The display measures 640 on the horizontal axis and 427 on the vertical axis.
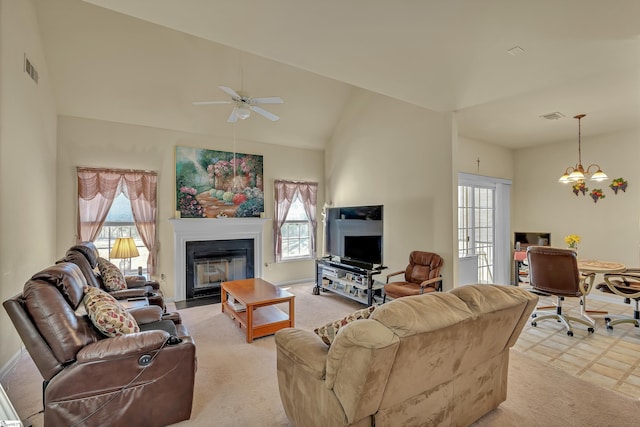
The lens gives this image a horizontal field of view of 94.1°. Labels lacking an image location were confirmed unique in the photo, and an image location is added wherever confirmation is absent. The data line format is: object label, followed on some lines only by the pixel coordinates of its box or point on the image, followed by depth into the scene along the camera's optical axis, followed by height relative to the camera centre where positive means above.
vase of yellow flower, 4.88 -0.45
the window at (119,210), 4.48 +0.06
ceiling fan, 3.39 +1.29
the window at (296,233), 6.34 -0.43
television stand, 4.63 -1.16
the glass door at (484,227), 5.30 -0.28
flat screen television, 4.77 -0.38
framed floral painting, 5.20 +0.55
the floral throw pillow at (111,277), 3.65 -0.79
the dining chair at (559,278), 3.59 -0.82
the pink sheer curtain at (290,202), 6.10 +0.25
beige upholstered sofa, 1.42 -0.82
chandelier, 4.14 +0.52
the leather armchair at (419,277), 4.06 -0.91
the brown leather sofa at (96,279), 3.17 -0.75
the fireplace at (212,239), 5.09 -0.47
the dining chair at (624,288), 3.61 -0.95
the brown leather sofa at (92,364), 1.81 -0.98
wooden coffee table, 3.50 -1.27
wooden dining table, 3.69 -0.70
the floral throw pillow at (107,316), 2.09 -0.73
